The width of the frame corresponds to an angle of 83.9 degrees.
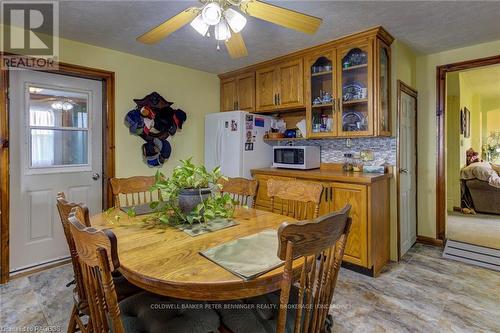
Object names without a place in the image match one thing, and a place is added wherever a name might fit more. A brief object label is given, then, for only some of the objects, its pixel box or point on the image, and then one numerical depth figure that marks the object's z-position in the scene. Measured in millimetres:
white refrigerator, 3457
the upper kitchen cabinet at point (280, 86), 3231
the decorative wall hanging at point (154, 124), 3205
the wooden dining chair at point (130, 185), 2178
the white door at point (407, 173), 2949
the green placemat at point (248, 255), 1032
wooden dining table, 966
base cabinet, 2490
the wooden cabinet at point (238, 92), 3725
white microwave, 3211
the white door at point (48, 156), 2582
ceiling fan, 1564
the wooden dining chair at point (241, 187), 2156
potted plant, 1596
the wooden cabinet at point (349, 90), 2637
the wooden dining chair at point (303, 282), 888
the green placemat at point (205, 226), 1466
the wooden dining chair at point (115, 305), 871
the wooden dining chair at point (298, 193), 1845
